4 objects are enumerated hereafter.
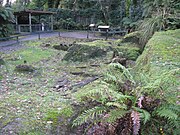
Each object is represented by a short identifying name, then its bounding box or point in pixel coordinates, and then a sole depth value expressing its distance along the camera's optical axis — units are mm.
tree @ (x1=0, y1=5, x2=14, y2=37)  11996
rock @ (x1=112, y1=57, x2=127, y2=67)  5128
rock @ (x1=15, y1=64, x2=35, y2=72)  5470
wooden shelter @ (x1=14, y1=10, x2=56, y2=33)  15780
